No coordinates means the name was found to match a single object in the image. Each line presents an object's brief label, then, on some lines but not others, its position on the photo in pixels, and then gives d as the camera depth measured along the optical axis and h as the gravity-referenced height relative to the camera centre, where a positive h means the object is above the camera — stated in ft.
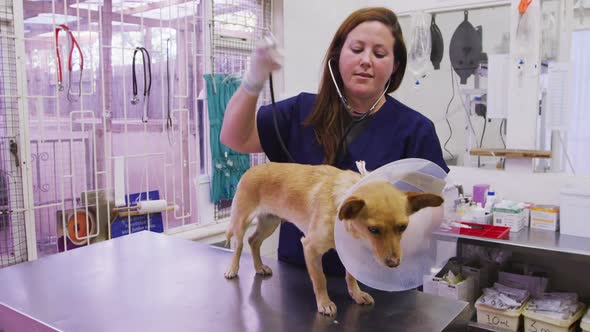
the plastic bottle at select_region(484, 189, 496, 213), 7.96 -1.45
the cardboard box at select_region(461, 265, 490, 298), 7.91 -2.60
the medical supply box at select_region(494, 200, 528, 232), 7.47 -1.55
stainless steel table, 3.11 -1.31
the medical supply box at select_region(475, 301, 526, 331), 7.07 -2.97
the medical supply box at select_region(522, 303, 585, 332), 6.72 -2.89
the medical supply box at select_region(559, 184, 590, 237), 7.23 -1.44
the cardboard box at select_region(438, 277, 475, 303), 7.55 -2.71
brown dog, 2.61 -0.58
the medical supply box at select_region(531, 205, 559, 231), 7.55 -1.60
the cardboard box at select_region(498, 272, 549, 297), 7.73 -2.67
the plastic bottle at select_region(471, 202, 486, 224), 7.68 -1.58
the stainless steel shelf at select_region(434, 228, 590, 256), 6.52 -1.78
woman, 3.19 +0.01
